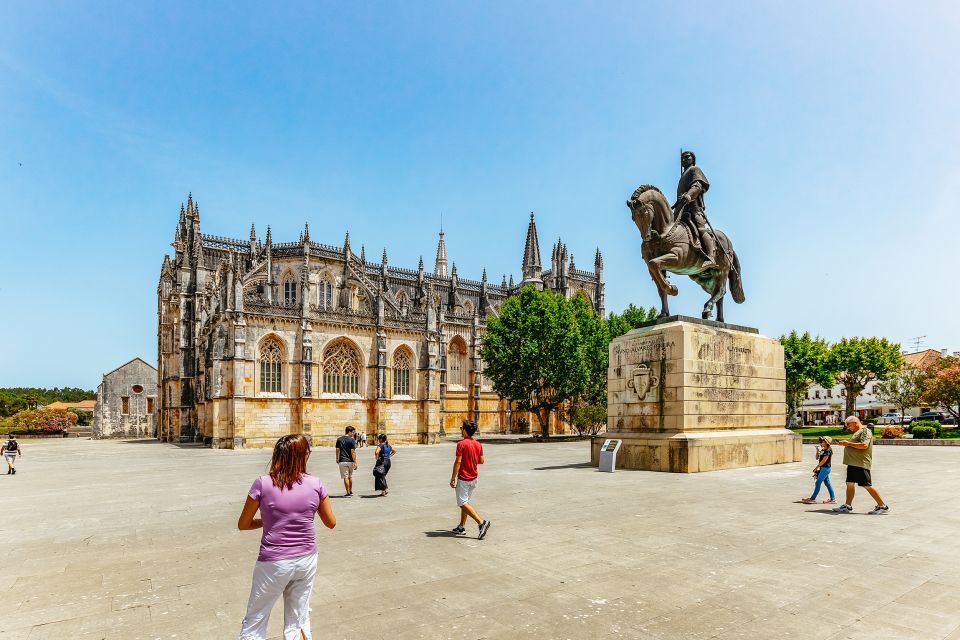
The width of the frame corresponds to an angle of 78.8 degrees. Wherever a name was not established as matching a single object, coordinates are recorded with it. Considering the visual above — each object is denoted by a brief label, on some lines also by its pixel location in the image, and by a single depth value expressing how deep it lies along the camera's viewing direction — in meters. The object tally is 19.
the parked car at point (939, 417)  61.91
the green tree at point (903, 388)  52.72
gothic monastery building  36.56
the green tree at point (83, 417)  92.93
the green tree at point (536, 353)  39.97
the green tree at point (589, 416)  39.72
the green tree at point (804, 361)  50.06
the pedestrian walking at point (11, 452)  21.47
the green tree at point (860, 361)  49.97
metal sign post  15.68
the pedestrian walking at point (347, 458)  12.98
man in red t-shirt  8.23
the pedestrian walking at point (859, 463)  9.46
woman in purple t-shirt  3.69
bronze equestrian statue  15.93
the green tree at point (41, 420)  64.44
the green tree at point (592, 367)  40.16
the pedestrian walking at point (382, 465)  12.95
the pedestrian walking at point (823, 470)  10.26
